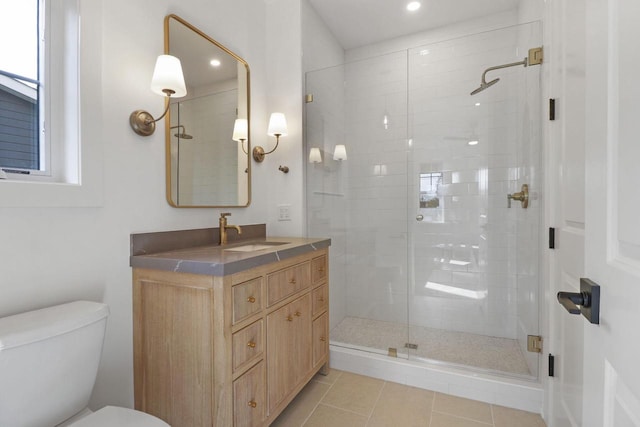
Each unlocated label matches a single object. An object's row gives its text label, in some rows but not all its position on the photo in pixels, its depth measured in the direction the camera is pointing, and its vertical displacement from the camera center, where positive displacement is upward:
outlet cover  2.38 -0.02
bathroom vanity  1.19 -0.53
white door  0.49 +0.00
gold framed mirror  1.63 +0.50
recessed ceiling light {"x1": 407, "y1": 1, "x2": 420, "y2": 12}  2.48 +1.68
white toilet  0.85 -0.48
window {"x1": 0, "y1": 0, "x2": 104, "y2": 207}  1.16 +0.44
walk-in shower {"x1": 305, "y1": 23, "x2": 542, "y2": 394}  2.37 +0.09
